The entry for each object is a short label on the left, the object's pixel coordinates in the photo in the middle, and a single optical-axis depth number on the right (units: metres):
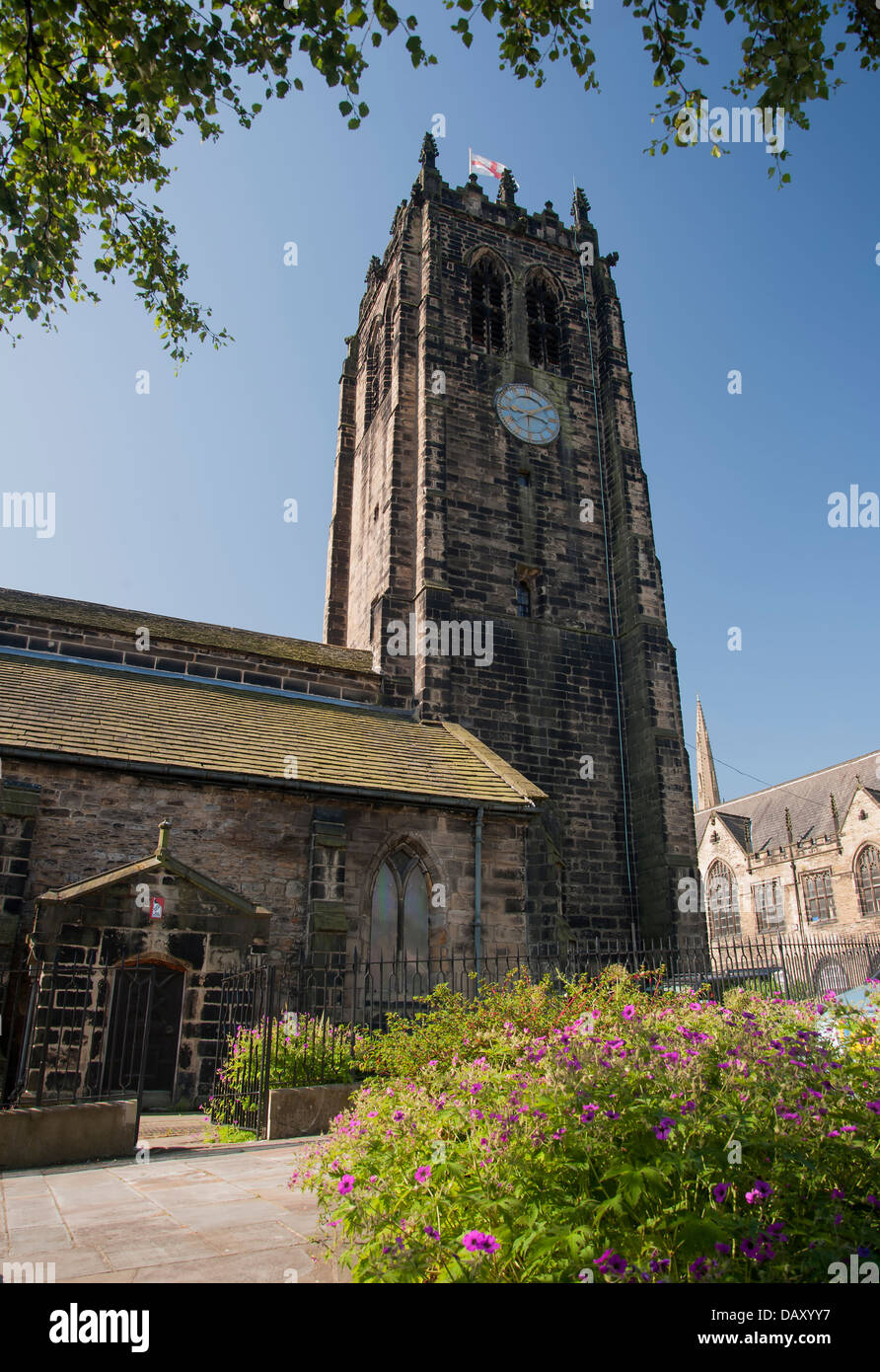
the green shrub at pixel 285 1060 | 8.83
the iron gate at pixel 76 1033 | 9.39
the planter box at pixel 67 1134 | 7.03
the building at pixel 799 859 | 37.88
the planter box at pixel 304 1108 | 8.29
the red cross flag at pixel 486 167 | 27.67
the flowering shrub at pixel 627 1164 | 2.98
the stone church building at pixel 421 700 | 12.17
